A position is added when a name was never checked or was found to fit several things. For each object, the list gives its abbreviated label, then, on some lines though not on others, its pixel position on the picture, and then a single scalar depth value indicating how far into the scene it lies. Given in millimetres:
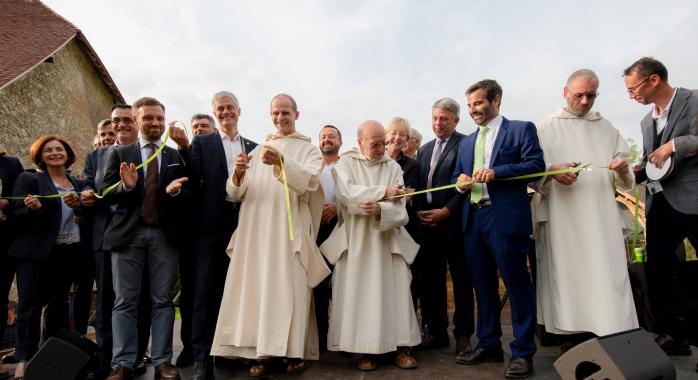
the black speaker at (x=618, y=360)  2619
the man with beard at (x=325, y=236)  4668
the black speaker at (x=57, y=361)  3186
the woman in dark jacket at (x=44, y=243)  4355
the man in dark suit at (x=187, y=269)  4180
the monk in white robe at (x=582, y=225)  3744
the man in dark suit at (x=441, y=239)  4348
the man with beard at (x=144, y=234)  3824
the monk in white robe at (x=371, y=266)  3951
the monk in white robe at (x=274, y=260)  3805
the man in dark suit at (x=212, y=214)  3928
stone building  14258
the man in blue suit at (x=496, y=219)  3682
